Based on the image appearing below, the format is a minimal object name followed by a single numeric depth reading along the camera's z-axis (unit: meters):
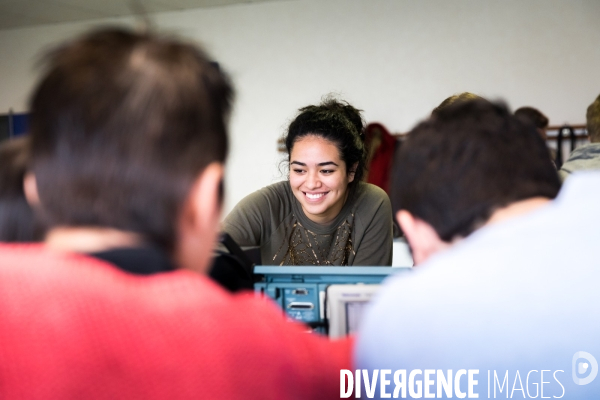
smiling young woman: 1.56
